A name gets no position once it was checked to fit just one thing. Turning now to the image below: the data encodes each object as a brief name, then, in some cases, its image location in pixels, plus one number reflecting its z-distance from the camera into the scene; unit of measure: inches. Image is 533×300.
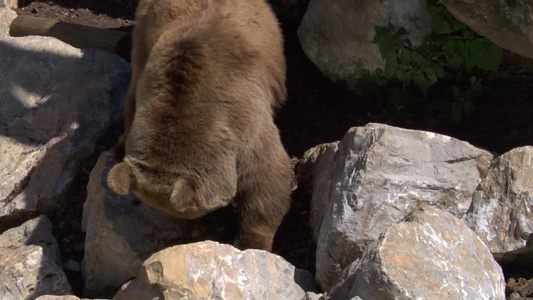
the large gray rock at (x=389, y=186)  189.8
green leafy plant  234.2
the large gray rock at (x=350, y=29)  244.1
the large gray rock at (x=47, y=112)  258.4
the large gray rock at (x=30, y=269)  226.1
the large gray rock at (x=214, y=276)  171.3
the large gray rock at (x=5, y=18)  302.6
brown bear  201.9
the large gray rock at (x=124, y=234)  221.6
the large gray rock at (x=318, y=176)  218.4
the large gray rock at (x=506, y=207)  187.9
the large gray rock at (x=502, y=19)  208.4
